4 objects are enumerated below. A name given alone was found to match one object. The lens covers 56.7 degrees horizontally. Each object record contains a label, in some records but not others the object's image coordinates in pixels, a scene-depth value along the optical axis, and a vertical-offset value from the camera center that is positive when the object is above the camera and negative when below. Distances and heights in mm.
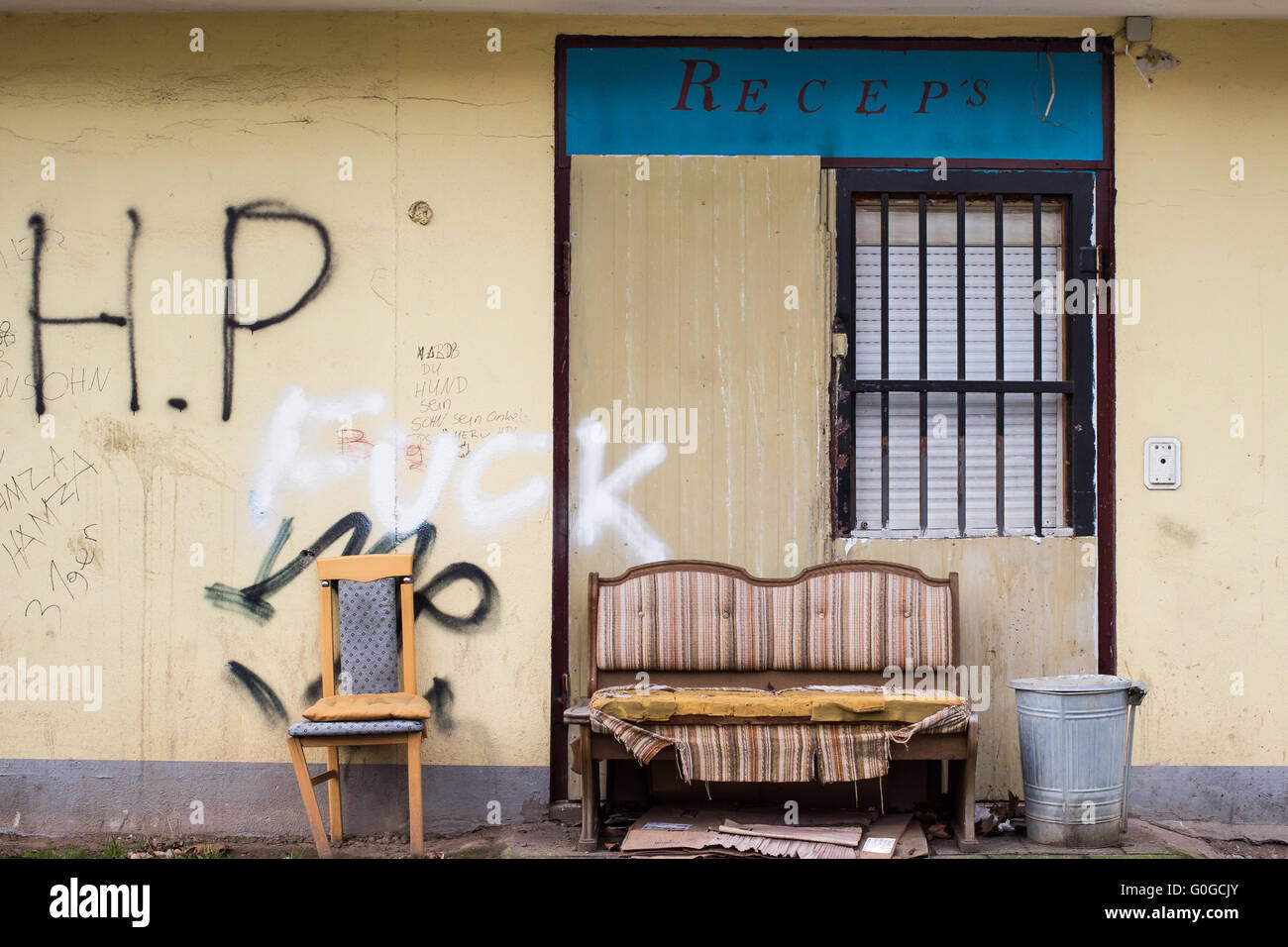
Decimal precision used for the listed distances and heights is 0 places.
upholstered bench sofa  5305 -639
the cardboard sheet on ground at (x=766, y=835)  4816 -1431
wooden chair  5398 -602
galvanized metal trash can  5031 -1138
